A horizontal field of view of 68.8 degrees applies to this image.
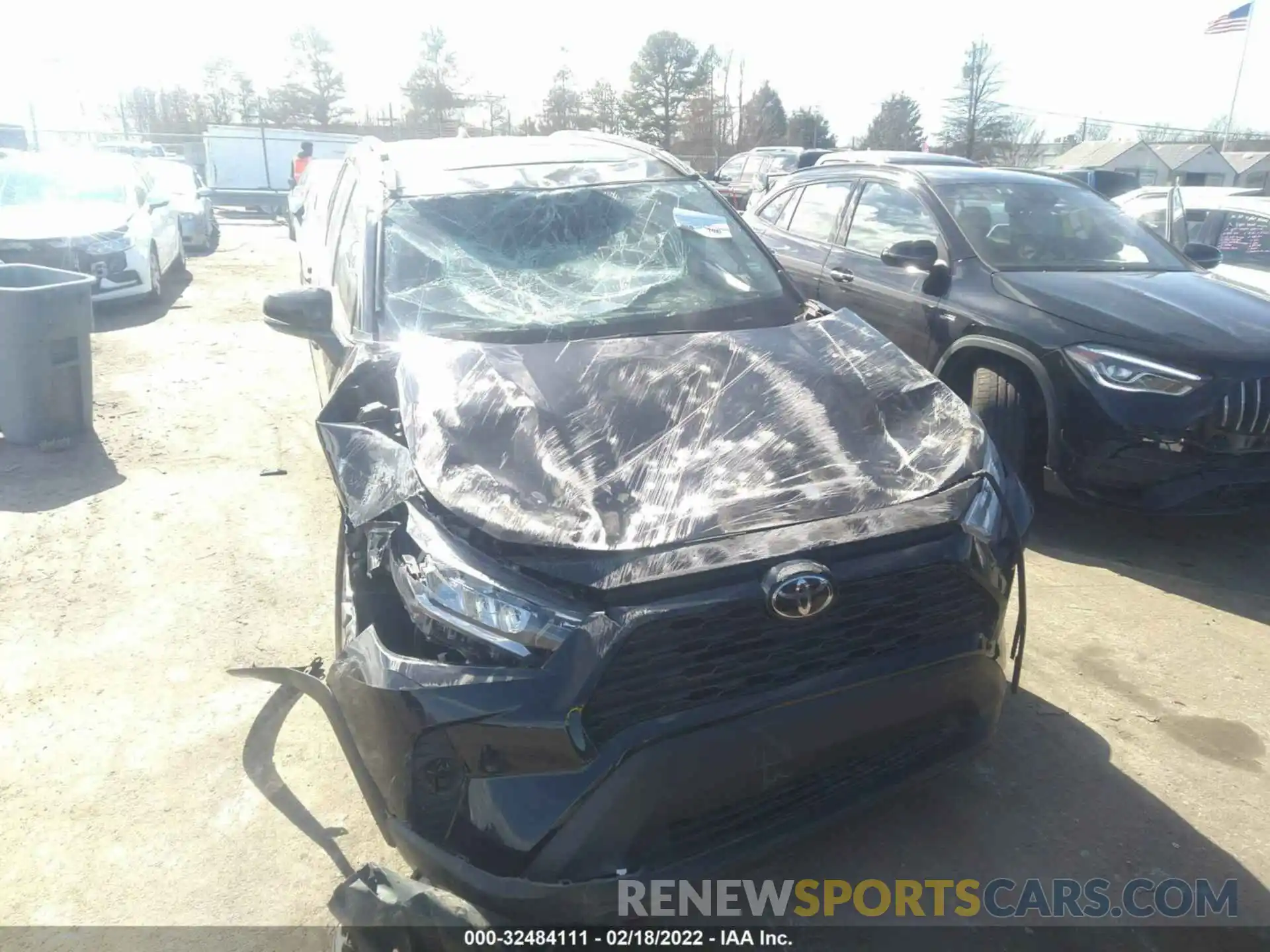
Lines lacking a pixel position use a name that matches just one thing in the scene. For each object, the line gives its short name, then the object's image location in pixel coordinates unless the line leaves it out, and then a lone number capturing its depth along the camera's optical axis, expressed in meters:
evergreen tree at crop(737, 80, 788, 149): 53.01
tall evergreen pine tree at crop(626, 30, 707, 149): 51.44
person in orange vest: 16.83
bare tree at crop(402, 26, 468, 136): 52.25
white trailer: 28.23
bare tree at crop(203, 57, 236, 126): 53.53
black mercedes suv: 4.19
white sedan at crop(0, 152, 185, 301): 9.18
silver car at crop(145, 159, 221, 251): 14.72
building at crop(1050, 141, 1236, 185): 49.00
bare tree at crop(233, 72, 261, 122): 54.16
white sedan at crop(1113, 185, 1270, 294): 7.27
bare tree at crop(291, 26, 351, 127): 54.22
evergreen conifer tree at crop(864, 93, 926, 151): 55.41
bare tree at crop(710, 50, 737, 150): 51.66
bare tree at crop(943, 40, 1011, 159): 53.94
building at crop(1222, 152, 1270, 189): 45.03
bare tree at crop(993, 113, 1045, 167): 52.25
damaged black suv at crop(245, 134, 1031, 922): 1.98
